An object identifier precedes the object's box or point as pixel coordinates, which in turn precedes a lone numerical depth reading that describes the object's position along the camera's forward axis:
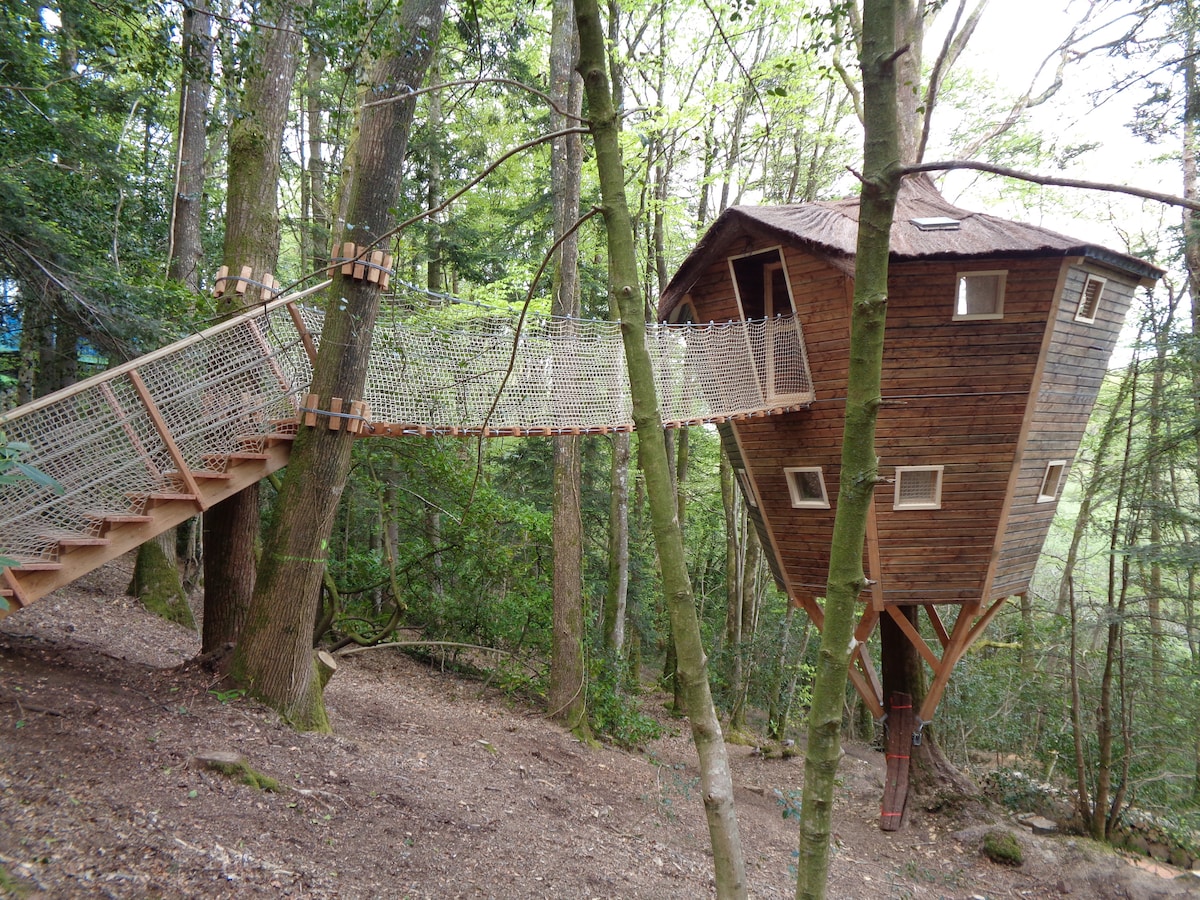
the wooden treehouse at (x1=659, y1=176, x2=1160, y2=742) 6.09
